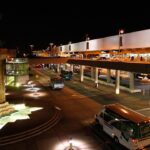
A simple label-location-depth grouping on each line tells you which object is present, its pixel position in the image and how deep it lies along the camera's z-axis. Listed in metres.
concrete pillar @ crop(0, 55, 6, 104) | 21.77
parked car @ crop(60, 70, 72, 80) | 51.72
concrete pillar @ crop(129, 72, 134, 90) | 33.15
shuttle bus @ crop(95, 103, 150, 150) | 13.76
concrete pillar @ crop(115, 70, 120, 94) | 32.97
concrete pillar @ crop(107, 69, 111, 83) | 41.75
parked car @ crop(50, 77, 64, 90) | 37.78
